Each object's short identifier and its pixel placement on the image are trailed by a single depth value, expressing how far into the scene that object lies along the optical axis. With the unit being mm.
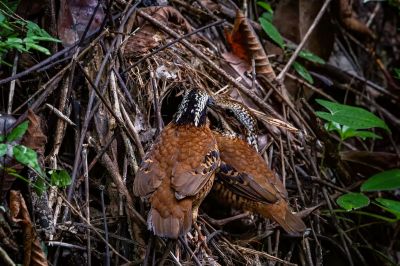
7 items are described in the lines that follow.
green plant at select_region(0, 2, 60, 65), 7266
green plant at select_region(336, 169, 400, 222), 8156
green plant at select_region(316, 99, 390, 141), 8508
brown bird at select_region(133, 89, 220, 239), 6965
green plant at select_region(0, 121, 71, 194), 6012
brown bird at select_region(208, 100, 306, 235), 8102
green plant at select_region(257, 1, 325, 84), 10461
